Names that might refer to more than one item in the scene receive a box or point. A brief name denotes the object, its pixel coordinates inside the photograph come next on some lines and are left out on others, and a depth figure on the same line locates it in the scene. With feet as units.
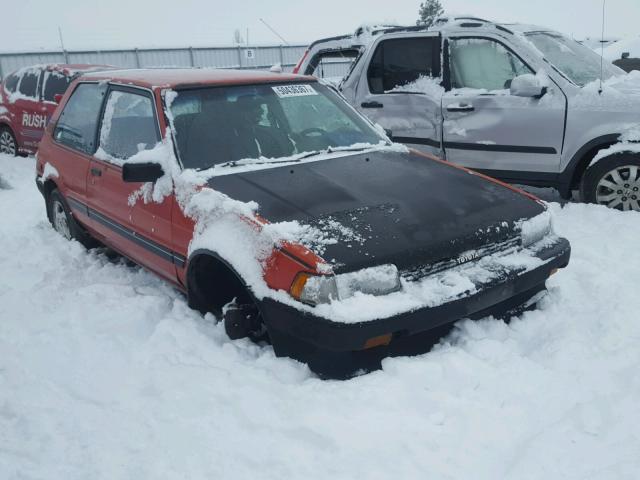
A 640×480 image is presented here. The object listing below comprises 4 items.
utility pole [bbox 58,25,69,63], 62.39
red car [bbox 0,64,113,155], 31.91
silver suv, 18.03
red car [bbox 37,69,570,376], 9.21
